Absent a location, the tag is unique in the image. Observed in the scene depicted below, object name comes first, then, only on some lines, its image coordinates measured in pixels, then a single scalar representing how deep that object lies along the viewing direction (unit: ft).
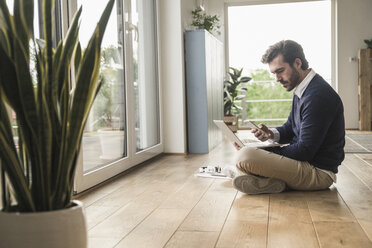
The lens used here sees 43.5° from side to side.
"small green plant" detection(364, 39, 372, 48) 23.20
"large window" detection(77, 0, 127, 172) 9.87
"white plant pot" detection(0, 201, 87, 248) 4.11
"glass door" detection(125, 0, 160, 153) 12.35
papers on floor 10.95
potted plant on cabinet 17.08
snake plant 4.12
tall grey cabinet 15.23
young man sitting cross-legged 8.59
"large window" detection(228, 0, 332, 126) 27.02
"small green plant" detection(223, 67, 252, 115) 22.88
